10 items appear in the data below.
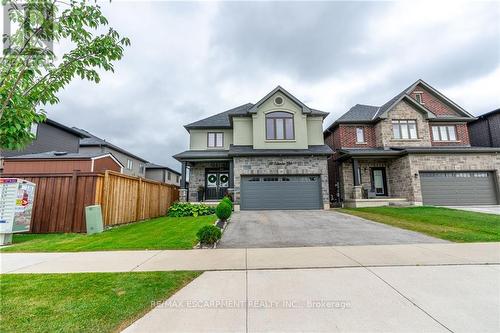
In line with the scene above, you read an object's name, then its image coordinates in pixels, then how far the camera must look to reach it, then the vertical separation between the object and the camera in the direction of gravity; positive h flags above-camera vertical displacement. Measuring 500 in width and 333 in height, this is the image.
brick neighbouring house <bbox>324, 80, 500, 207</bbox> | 15.05 +2.65
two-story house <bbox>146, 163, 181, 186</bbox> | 34.28 +3.70
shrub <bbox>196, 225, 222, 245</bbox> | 6.13 -1.11
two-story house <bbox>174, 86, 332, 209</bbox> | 15.23 +2.71
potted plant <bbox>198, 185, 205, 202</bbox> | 16.87 +0.17
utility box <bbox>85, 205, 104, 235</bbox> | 7.98 -0.82
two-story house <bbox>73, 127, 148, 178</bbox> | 24.60 +5.27
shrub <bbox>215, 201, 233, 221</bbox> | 9.67 -0.69
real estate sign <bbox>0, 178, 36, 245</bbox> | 6.71 -0.32
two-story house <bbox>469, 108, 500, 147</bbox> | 18.66 +5.54
